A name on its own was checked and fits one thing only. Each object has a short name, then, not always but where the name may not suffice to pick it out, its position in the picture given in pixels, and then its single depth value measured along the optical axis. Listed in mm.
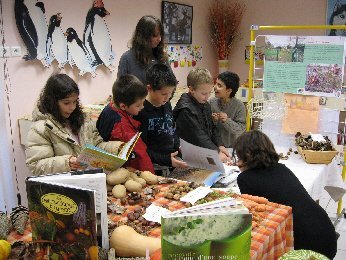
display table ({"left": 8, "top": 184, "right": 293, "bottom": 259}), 1253
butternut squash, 1174
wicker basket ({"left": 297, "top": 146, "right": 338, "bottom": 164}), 2516
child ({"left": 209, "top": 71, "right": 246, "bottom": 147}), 3047
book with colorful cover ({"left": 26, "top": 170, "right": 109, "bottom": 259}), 1043
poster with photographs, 2748
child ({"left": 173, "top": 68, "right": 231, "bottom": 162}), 2562
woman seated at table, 1714
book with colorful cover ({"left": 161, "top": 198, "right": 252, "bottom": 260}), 955
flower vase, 6098
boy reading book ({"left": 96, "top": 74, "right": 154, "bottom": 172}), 2016
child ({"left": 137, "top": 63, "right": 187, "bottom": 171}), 2216
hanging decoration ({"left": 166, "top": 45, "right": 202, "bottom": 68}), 5078
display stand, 3107
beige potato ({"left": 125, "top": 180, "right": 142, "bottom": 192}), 1614
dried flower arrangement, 5879
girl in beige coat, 1787
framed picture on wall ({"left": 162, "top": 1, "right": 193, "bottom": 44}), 4871
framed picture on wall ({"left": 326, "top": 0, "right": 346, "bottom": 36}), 5238
